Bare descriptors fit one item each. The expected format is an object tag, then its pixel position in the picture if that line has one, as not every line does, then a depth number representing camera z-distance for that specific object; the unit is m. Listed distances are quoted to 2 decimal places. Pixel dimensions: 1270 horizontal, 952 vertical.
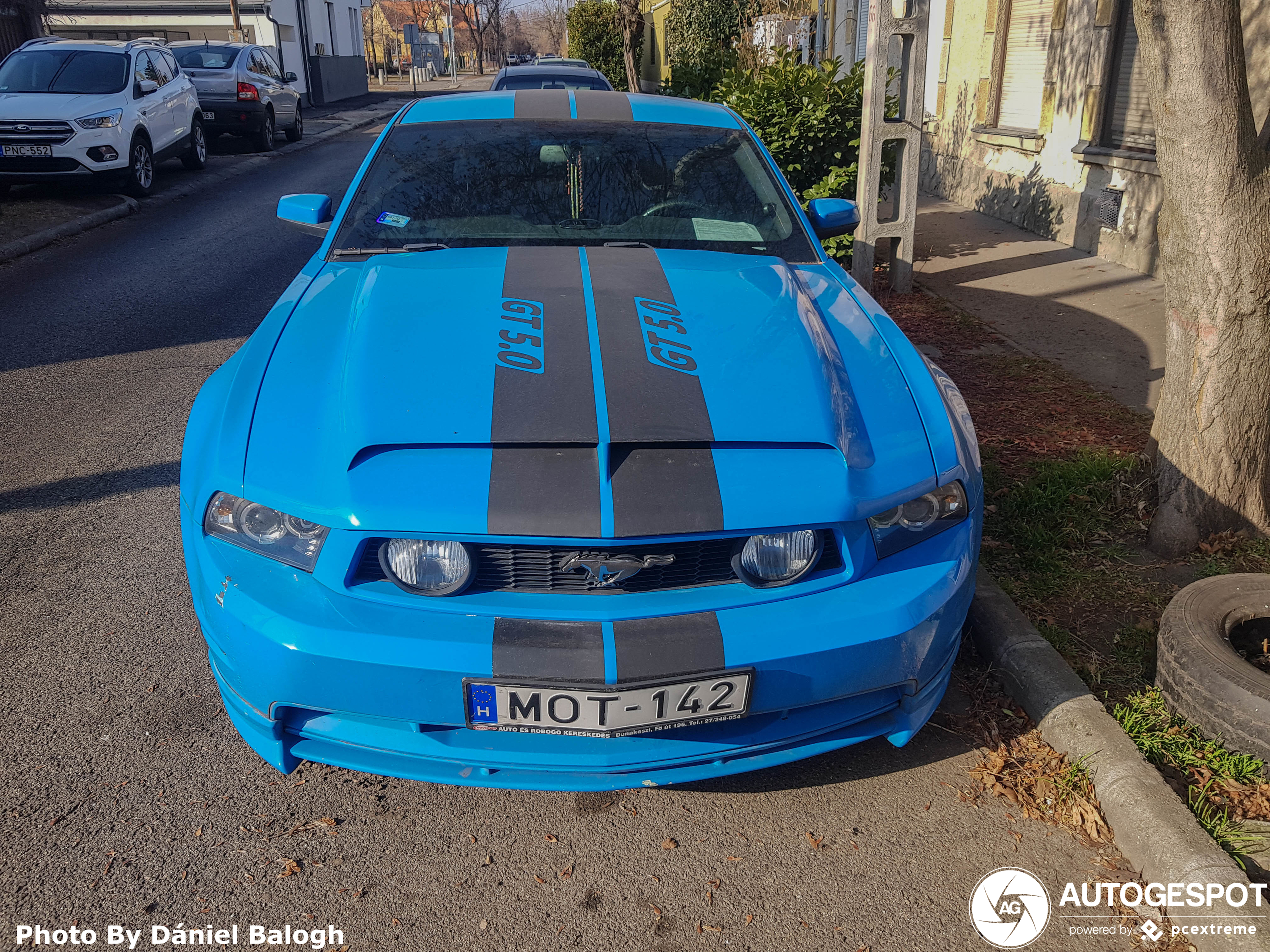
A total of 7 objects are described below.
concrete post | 7.02
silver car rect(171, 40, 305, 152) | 17.34
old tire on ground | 2.49
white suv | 10.88
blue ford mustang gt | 2.05
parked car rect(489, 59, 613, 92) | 11.75
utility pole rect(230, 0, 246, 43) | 28.61
